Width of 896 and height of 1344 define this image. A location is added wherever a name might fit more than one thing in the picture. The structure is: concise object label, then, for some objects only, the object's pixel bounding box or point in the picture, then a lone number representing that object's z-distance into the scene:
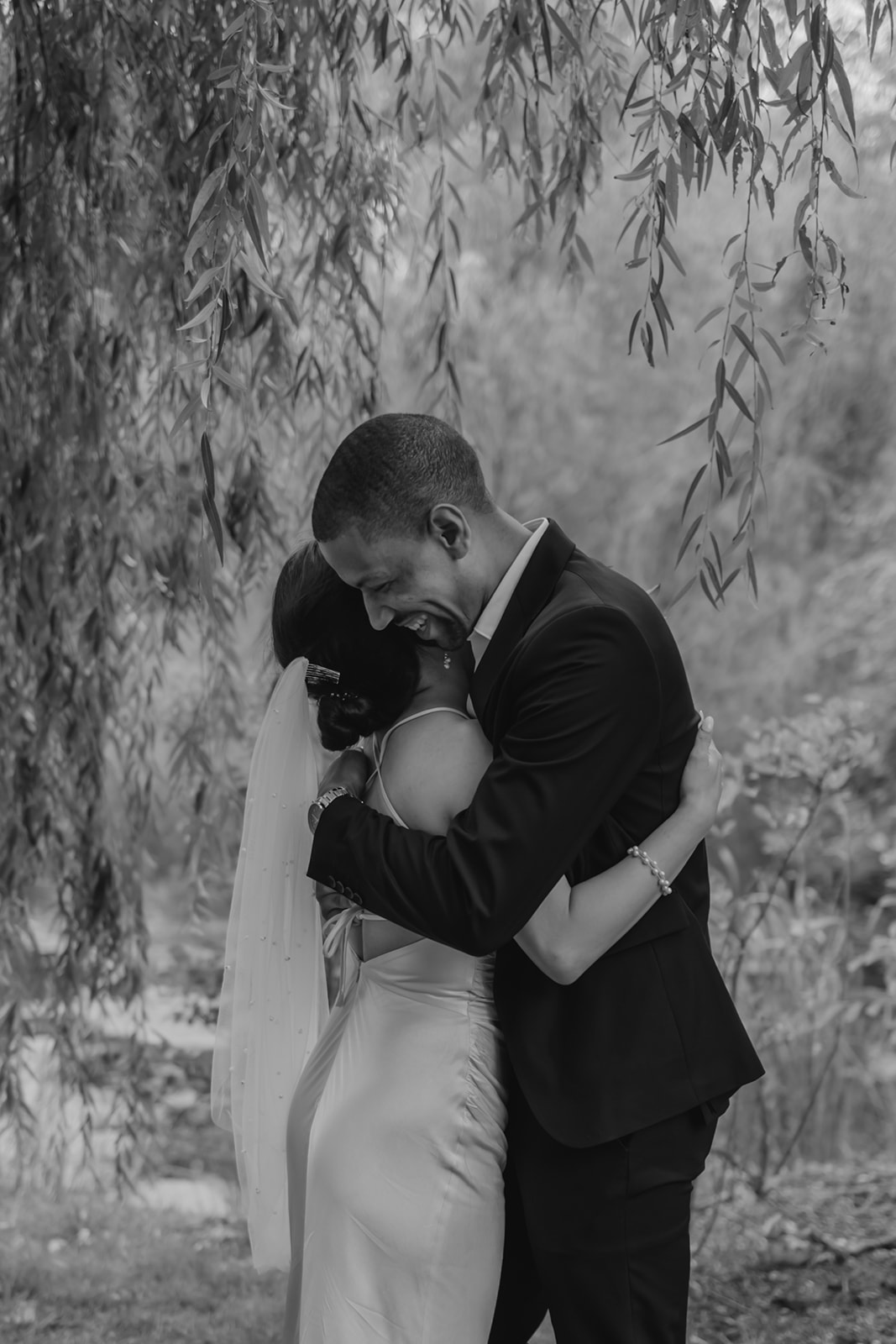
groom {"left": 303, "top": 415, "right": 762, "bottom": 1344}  1.82
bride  1.95
